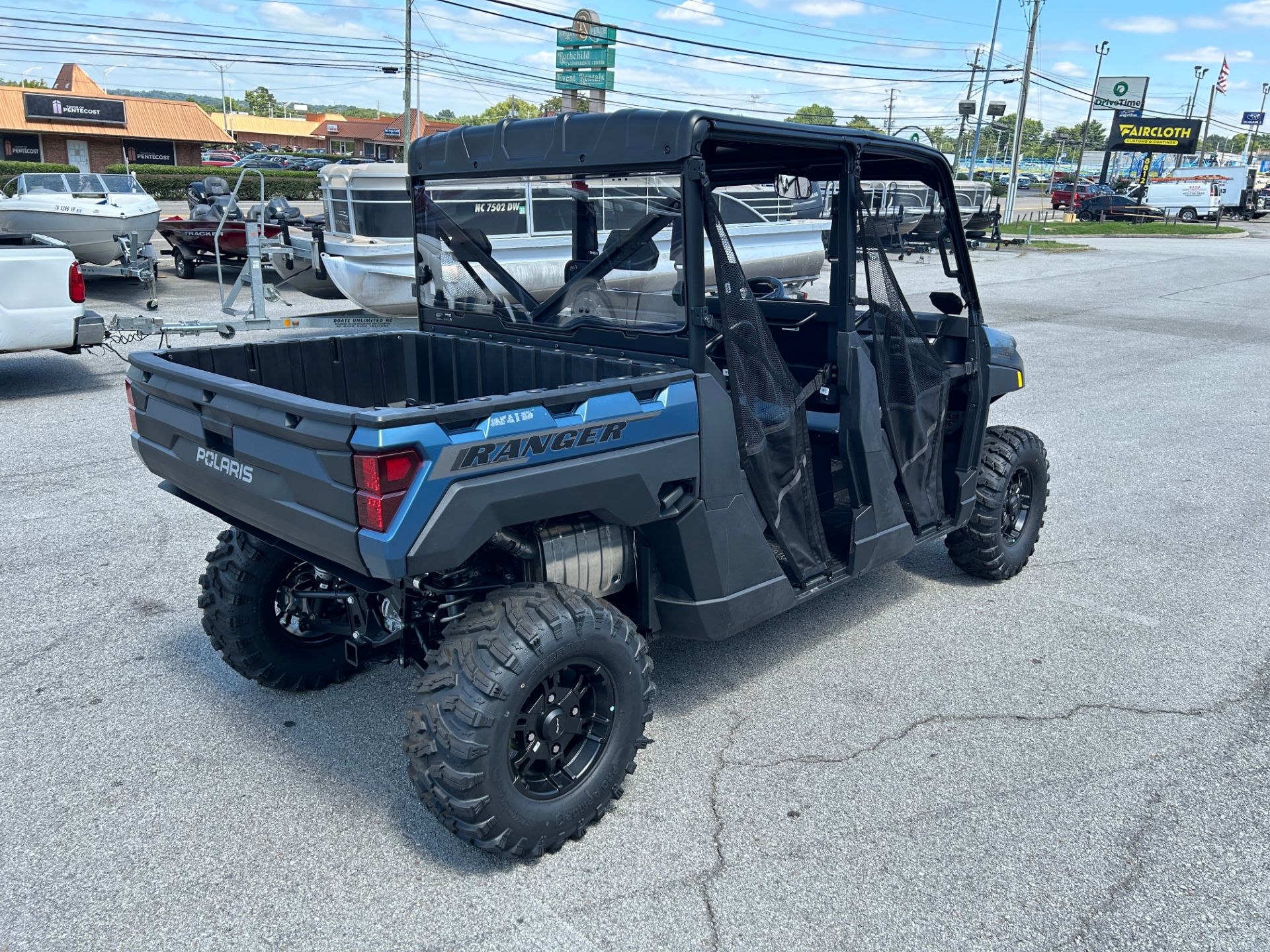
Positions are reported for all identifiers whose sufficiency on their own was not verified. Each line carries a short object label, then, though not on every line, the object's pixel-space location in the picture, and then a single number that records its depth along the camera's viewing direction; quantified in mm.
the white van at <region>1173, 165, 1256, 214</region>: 48656
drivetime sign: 53031
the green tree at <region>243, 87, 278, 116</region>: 142375
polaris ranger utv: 2805
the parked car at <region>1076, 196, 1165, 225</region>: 45312
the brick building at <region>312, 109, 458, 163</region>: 84688
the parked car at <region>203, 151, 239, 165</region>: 55538
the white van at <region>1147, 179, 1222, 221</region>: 45719
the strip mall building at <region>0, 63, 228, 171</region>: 46250
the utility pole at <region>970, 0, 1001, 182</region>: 38906
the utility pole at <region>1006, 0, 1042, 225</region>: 32406
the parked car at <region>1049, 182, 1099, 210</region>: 51000
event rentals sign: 33281
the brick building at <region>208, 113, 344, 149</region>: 91125
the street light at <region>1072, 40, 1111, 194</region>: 52925
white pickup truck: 8469
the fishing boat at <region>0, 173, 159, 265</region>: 14719
